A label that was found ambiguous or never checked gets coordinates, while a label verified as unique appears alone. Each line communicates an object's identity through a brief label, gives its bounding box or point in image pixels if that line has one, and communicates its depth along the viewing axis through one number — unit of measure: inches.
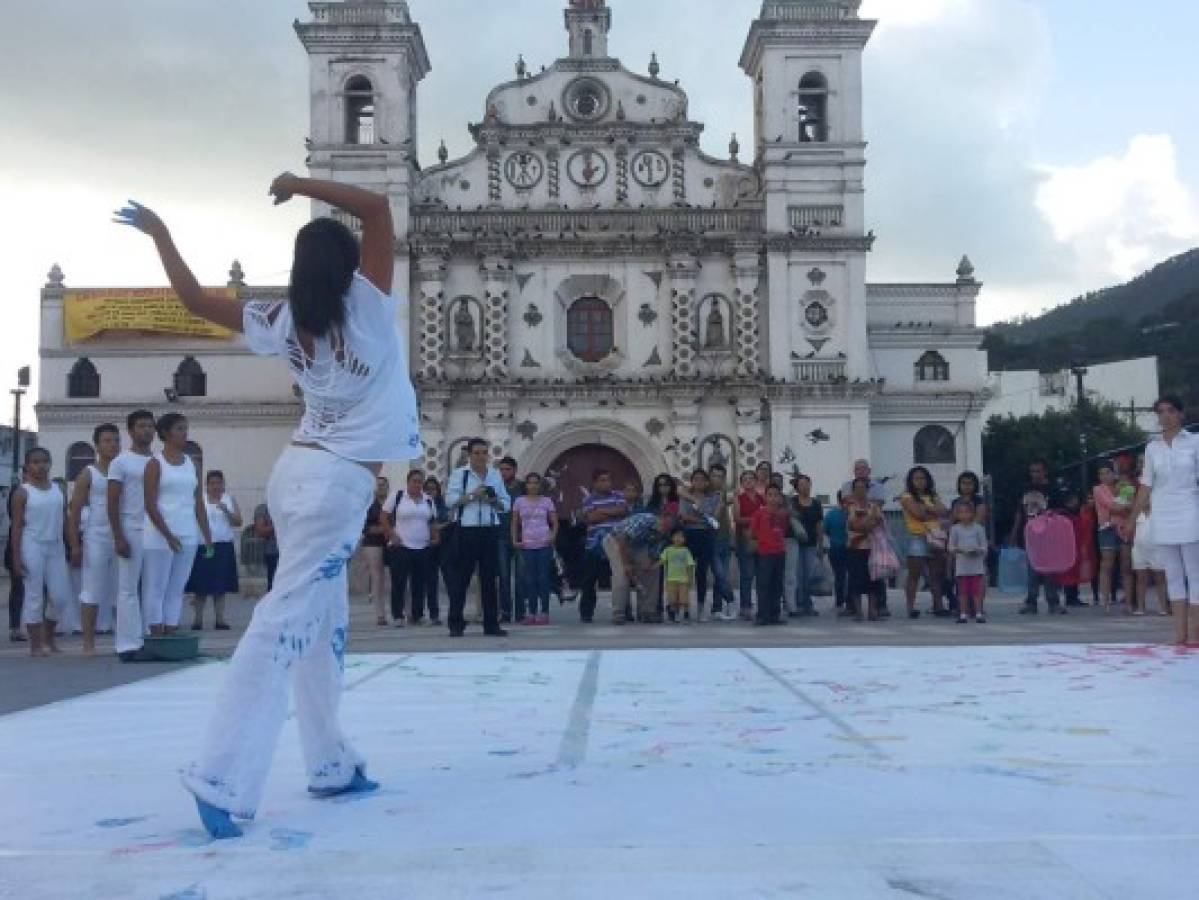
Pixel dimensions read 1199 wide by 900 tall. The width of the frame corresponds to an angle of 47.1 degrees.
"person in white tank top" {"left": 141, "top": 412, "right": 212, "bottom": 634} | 327.6
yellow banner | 1288.1
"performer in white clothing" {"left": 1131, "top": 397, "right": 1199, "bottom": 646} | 311.6
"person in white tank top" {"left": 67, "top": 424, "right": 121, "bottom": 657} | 355.3
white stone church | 1154.0
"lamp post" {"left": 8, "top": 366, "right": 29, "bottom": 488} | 1246.9
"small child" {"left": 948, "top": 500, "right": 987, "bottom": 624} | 489.7
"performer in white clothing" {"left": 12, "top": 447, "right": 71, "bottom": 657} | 372.2
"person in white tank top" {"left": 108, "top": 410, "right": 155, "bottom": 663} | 326.3
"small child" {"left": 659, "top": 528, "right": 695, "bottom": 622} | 517.0
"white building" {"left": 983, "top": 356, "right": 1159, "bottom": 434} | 2198.6
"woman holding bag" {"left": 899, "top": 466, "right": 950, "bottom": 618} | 518.9
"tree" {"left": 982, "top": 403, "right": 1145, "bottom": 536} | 1635.1
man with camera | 410.0
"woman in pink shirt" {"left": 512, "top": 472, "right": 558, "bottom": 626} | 508.7
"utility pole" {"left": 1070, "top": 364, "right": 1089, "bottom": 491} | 995.6
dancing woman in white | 136.0
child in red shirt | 480.7
